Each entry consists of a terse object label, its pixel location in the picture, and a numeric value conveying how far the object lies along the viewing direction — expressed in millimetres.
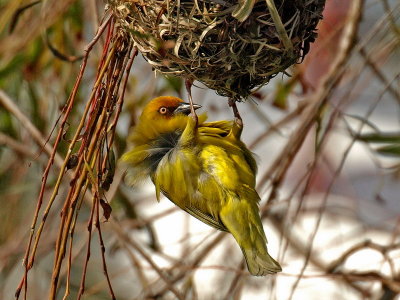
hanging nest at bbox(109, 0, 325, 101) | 4765
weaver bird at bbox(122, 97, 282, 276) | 4855
